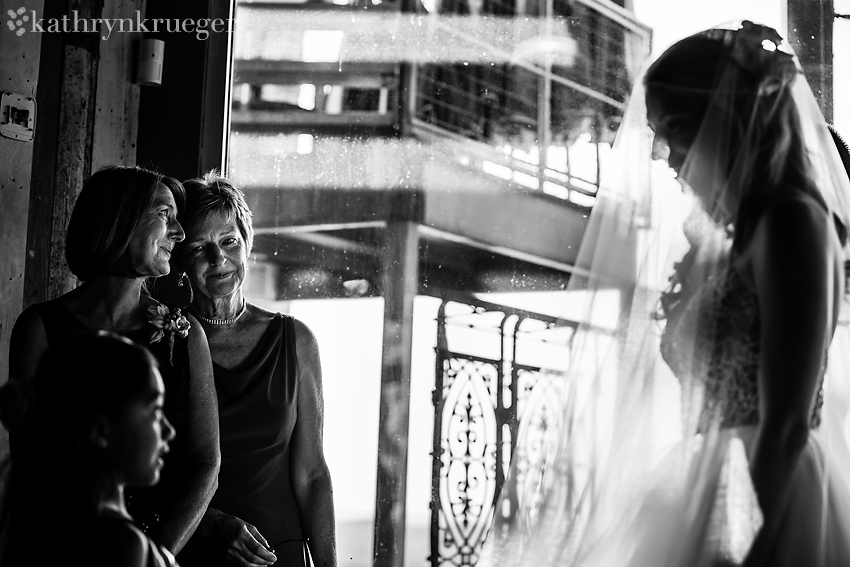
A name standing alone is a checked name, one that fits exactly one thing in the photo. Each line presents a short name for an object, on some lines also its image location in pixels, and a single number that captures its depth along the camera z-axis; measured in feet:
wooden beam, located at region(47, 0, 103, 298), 8.12
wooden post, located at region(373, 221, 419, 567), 8.93
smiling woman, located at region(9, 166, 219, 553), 5.77
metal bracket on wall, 7.57
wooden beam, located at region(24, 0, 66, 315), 7.94
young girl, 3.66
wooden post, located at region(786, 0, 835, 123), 7.57
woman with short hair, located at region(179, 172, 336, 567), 6.51
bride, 4.35
